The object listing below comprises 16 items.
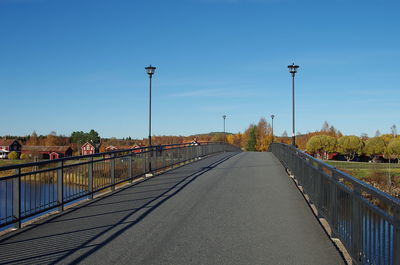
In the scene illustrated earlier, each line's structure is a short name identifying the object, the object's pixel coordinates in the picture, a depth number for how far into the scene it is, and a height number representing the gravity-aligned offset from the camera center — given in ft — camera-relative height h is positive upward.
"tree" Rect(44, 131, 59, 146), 580.71 +0.05
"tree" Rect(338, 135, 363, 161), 354.74 -4.26
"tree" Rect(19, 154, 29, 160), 385.07 -16.87
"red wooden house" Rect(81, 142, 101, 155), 360.69 -7.49
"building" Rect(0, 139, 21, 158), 399.65 -6.76
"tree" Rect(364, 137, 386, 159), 335.71 -4.49
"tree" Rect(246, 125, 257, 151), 365.40 -0.03
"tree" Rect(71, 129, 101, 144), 515.09 +4.80
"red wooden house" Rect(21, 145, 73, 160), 377.24 -11.91
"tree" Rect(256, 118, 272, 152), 374.02 +6.28
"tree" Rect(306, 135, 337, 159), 368.89 -2.66
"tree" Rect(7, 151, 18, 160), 386.24 -15.62
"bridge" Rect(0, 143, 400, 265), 14.61 -4.73
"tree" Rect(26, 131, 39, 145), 594.65 -0.06
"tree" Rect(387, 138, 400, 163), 299.58 -5.13
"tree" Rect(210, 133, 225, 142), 470.96 +3.62
